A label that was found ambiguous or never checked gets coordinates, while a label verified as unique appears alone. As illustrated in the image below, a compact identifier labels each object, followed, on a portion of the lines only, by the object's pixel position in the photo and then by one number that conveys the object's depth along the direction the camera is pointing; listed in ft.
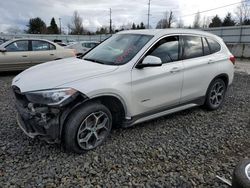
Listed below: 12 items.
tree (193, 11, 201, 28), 130.42
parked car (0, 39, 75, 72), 21.02
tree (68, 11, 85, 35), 167.38
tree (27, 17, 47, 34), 157.96
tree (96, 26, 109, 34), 162.53
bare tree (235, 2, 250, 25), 109.55
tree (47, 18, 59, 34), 164.32
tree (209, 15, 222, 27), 131.38
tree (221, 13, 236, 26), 124.46
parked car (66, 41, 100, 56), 35.67
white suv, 7.48
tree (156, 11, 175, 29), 119.35
